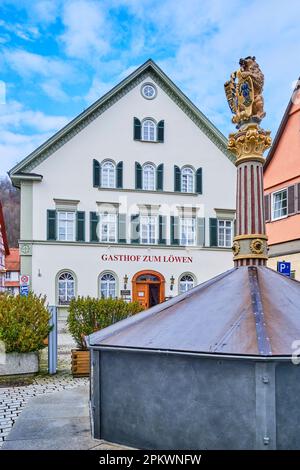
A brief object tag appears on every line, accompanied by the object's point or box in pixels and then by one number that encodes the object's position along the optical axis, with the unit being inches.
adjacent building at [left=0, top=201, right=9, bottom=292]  1620.3
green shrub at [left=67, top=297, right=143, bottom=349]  430.0
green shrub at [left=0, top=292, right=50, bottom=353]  362.3
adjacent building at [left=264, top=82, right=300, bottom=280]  643.5
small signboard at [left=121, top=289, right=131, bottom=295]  905.5
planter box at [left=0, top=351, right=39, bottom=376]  362.6
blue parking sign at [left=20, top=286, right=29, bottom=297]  772.9
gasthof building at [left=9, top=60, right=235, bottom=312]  877.2
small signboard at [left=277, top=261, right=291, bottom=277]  421.4
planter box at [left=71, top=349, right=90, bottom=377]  368.8
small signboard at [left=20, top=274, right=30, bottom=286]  805.9
